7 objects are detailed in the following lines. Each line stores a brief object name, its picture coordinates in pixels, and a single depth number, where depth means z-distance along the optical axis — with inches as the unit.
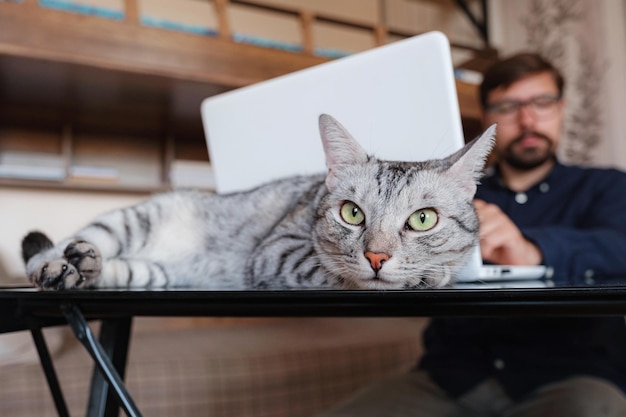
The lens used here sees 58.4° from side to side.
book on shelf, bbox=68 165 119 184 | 103.9
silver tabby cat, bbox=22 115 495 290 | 24.7
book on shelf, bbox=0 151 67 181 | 96.7
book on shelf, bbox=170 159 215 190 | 111.8
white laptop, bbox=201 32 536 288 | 27.4
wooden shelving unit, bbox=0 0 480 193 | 88.4
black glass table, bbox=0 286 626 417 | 18.5
